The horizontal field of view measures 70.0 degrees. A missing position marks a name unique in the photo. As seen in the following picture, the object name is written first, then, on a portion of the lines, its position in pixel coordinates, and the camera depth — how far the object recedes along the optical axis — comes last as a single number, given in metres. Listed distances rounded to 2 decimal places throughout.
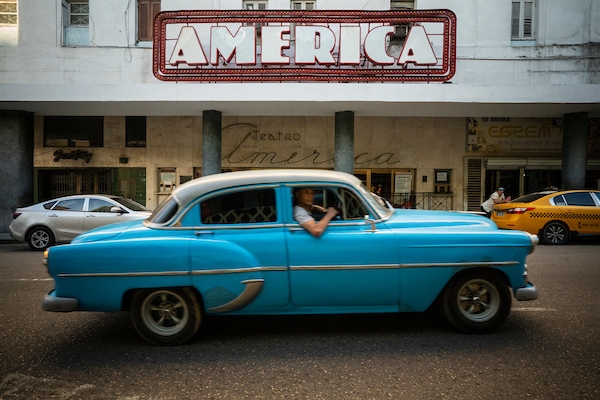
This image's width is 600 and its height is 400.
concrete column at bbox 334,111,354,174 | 14.59
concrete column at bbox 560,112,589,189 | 14.42
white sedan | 10.45
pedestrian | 13.80
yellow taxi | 10.95
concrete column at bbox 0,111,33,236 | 14.44
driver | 4.02
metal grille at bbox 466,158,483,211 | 17.16
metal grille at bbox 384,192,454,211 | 17.23
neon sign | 13.55
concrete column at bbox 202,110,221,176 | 14.91
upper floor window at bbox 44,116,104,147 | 17.12
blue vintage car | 3.91
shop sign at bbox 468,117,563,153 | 16.89
